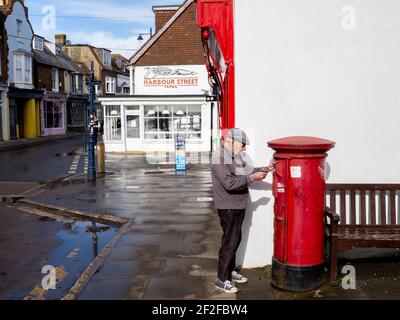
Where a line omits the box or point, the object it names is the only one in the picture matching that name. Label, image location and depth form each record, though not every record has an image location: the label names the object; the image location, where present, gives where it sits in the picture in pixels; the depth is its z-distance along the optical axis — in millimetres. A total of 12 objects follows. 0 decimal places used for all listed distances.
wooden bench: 5477
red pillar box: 5133
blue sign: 17270
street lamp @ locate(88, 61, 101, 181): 15719
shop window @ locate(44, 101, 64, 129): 44625
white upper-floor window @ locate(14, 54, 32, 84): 37938
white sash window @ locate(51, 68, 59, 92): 45875
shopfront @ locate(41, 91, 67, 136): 43719
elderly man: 5191
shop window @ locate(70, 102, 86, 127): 52469
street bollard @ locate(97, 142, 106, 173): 17645
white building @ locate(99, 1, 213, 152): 28266
